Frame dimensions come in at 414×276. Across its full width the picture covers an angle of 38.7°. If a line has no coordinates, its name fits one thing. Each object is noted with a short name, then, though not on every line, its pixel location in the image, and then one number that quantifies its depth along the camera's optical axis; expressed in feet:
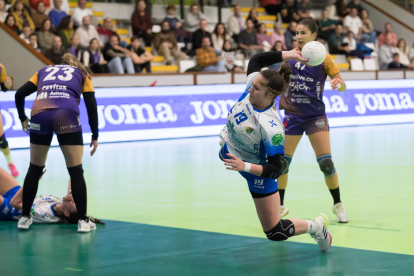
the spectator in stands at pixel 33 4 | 52.90
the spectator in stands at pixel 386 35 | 73.97
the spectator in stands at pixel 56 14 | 53.16
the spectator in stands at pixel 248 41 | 62.78
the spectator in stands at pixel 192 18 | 63.16
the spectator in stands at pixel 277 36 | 65.41
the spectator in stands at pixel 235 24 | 64.71
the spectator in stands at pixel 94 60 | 50.70
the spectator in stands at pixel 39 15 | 51.57
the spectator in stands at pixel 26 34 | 49.06
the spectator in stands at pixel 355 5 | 76.97
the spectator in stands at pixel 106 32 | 55.26
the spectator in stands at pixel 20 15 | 49.44
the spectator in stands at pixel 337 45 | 70.33
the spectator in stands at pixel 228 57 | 58.95
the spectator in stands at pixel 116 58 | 52.08
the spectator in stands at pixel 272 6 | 72.79
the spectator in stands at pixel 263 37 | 64.39
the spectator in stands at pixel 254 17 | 65.48
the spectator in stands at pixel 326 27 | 70.33
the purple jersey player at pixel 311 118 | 20.24
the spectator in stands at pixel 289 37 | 66.54
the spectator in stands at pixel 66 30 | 50.83
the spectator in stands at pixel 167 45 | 58.39
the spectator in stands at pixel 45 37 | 49.57
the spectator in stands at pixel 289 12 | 70.90
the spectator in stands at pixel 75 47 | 50.52
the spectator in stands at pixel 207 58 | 57.41
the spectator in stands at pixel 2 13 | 49.47
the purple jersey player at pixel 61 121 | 18.47
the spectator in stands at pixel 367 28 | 75.25
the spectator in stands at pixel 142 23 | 58.70
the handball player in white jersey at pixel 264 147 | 14.16
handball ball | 16.37
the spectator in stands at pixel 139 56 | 54.34
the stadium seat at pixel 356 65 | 69.14
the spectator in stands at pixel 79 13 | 54.70
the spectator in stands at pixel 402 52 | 73.97
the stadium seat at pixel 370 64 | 71.20
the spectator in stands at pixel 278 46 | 61.77
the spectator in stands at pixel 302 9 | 70.90
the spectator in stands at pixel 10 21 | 48.21
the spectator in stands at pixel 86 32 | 52.70
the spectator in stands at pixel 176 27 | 61.21
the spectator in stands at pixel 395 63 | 71.51
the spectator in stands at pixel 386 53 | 72.49
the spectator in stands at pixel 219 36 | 60.95
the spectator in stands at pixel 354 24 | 73.56
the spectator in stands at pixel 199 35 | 59.41
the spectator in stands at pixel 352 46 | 70.85
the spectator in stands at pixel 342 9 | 75.72
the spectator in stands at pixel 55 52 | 48.34
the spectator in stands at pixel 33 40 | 48.80
